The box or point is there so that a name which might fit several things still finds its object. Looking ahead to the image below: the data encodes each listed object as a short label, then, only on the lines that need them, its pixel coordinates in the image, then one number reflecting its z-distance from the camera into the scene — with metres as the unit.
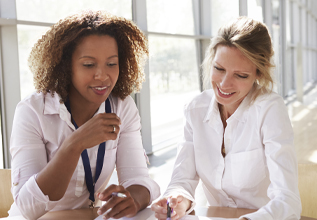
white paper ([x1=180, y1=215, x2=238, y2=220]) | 1.46
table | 1.50
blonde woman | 1.69
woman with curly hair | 1.54
